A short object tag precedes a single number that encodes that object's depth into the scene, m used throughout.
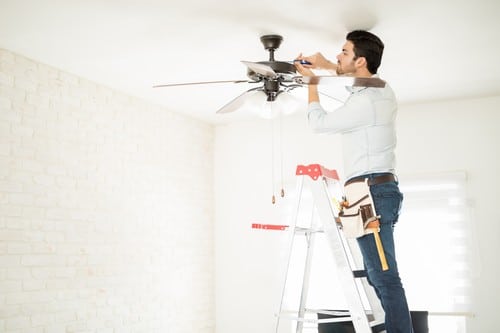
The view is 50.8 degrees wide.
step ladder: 2.71
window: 4.70
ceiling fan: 3.23
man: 2.45
